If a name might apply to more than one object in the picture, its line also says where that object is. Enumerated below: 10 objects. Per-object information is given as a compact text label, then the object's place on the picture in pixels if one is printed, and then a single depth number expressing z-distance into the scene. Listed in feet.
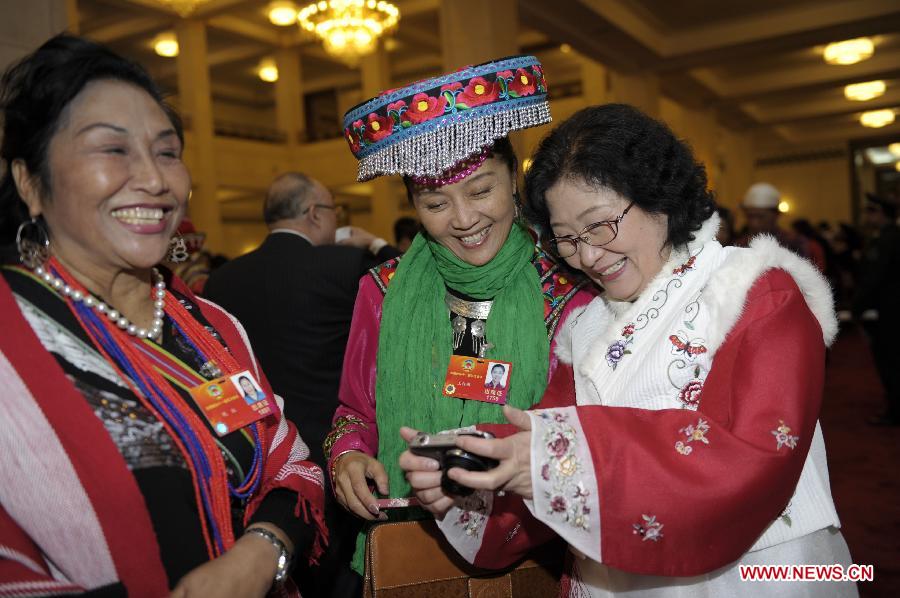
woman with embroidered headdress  5.54
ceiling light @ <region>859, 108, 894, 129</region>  51.47
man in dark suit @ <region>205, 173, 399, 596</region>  9.12
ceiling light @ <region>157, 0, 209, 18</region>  23.29
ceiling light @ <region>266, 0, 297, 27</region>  33.86
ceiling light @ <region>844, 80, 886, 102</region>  45.24
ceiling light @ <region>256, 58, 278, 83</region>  47.13
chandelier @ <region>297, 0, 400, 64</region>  28.94
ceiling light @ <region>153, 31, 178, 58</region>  39.91
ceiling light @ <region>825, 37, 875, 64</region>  36.70
